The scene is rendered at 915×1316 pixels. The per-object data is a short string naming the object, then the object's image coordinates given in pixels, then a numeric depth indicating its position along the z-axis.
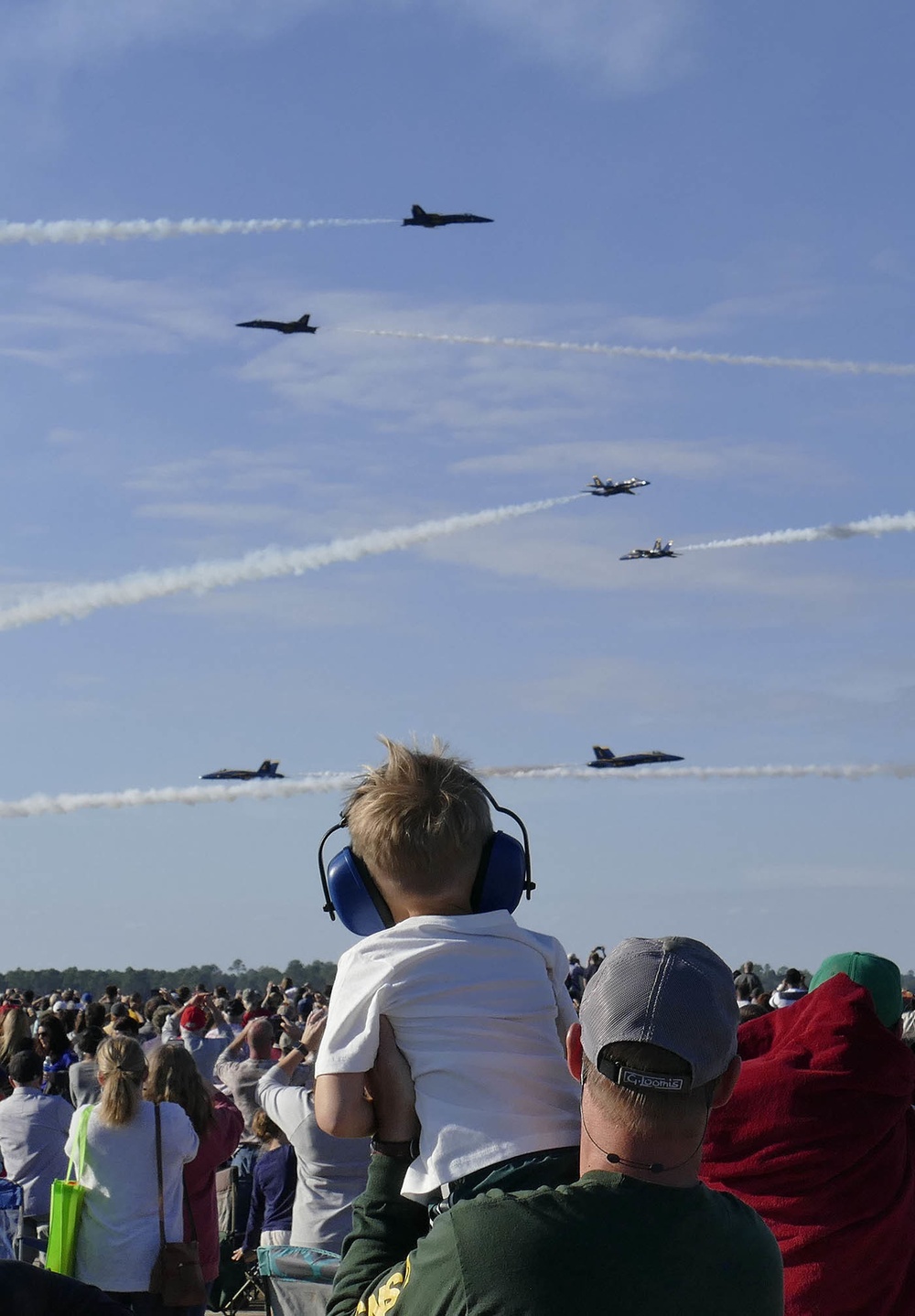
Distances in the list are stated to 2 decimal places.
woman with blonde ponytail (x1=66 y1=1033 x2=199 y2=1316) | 6.23
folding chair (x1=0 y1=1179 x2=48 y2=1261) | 4.06
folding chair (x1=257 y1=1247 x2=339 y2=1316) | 5.41
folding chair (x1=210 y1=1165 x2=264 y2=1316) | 10.41
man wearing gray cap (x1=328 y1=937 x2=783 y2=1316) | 2.15
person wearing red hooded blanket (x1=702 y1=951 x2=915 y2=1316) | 3.85
